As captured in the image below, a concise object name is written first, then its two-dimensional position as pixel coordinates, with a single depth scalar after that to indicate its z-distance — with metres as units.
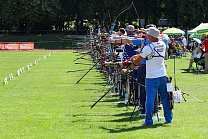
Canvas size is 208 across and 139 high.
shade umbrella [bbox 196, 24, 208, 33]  29.64
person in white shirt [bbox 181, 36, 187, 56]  39.72
